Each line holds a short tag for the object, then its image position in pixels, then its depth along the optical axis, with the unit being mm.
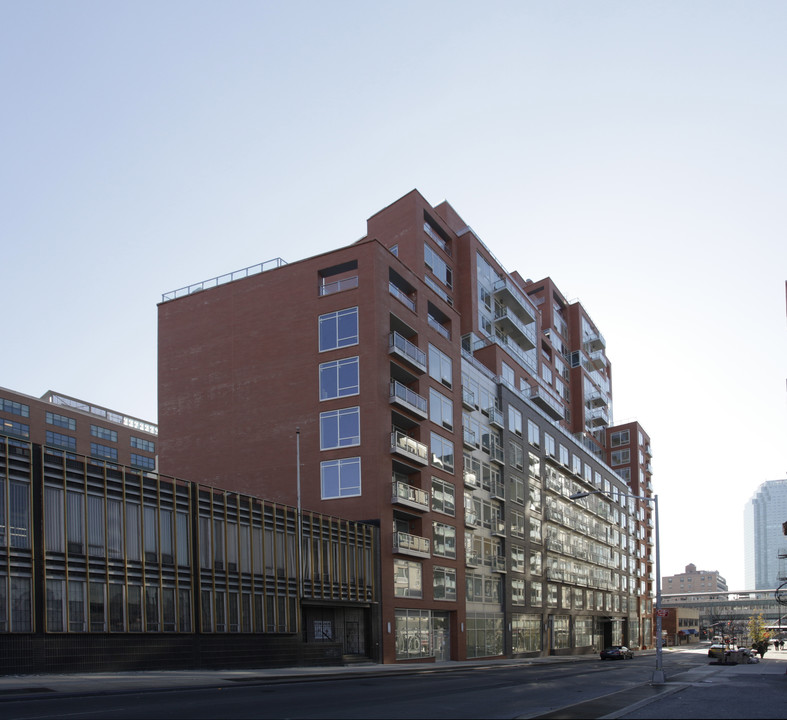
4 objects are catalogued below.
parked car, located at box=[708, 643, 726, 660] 56594
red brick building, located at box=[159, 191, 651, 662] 48219
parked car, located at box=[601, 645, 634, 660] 73812
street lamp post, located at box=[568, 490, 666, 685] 30334
